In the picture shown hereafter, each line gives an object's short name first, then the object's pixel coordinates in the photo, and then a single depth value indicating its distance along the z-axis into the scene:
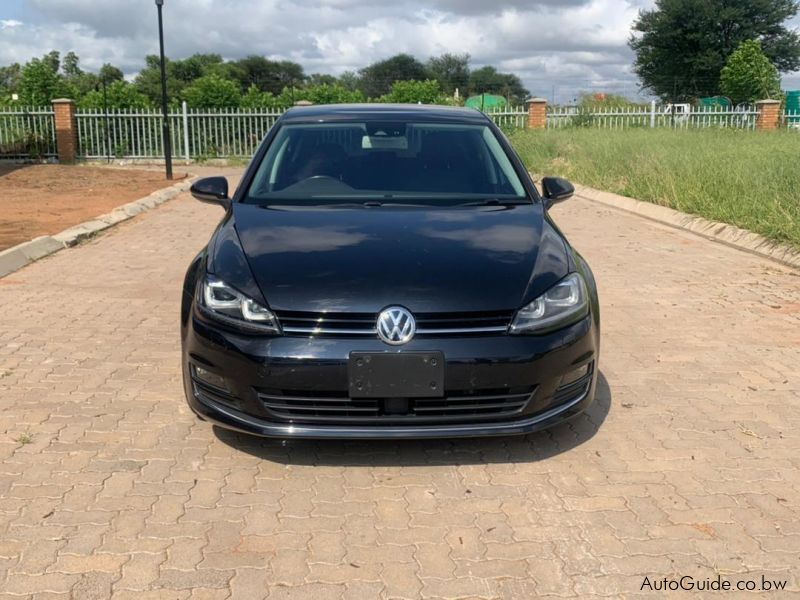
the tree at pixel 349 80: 67.88
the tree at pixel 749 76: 37.25
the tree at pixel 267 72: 74.51
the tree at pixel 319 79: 72.30
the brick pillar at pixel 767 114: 27.70
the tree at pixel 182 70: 60.45
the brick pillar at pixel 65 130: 24.56
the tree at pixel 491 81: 74.45
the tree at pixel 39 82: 31.11
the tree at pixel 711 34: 49.50
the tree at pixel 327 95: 31.08
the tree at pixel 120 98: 27.64
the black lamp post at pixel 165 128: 18.14
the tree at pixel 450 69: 85.38
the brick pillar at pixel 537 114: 27.15
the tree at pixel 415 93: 32.84
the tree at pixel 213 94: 29.70
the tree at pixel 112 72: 65.85
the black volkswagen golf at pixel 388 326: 3.12
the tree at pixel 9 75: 64.21
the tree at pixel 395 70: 80.97
